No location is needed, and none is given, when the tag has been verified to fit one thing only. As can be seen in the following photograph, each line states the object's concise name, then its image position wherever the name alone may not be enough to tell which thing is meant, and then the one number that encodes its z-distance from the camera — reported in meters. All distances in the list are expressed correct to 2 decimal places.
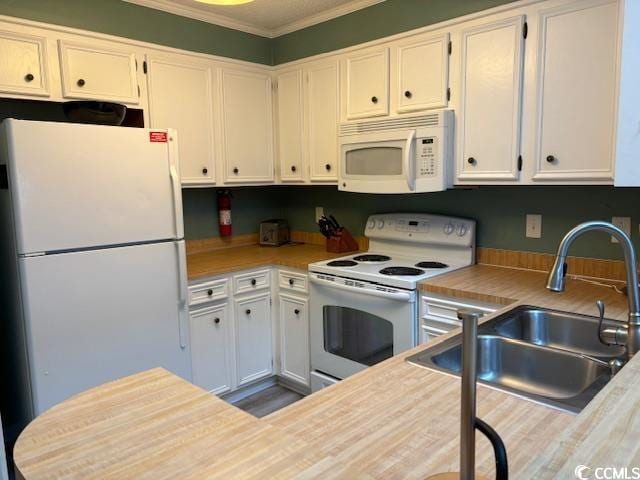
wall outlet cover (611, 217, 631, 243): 2.22
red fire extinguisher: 3.50
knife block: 3.27
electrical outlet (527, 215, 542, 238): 2.51
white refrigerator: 2.04
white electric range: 2.41
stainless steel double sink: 1.38
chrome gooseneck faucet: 1.15
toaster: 3.68
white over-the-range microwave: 2.48
